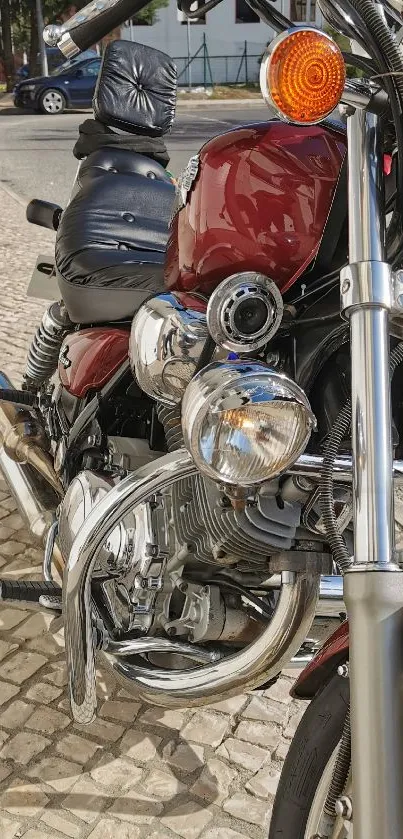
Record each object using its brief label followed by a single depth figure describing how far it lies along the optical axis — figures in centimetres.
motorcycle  108
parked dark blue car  1781
